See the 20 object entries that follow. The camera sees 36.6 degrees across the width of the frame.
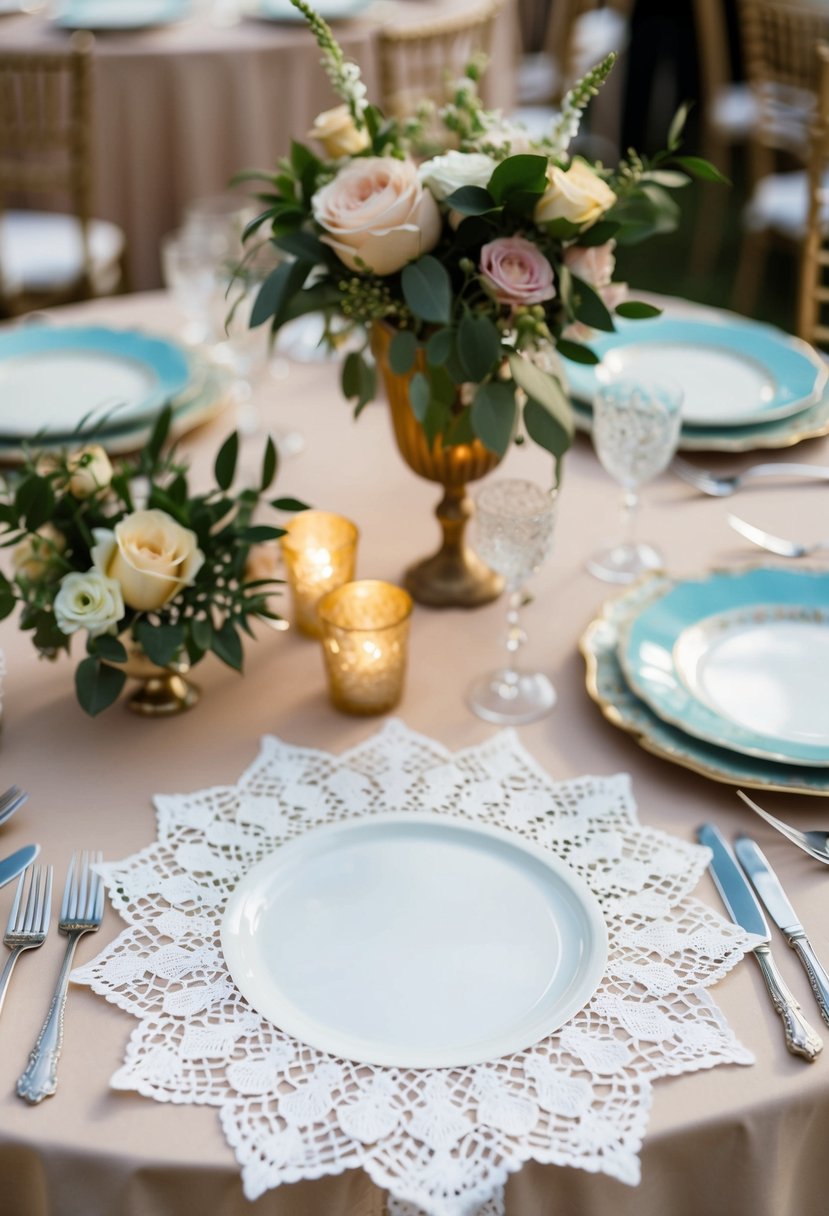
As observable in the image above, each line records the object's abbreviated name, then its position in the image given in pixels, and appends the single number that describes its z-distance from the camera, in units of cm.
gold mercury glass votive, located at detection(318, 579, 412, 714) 112
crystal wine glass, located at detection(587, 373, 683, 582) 132
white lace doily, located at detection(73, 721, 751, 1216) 75
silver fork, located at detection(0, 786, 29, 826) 104
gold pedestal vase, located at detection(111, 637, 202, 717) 118
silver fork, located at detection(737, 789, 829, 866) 99
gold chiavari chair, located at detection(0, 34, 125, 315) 292
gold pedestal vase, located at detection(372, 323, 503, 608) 127
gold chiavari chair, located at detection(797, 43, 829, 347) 218
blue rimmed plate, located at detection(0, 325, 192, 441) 161
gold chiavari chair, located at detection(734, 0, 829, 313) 361
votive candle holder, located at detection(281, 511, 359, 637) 126
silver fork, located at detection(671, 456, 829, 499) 151
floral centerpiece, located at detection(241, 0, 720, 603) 108
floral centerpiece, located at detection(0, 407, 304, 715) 108
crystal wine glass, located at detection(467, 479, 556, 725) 113
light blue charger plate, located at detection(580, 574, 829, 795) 105
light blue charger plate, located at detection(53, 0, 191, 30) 335
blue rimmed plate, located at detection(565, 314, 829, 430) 162
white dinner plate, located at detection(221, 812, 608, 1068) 84
